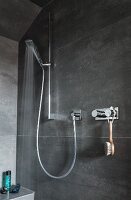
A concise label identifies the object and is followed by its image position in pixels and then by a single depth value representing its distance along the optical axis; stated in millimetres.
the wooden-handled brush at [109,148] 1414
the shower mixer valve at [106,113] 1469
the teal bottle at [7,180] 2067
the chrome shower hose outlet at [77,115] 1702
